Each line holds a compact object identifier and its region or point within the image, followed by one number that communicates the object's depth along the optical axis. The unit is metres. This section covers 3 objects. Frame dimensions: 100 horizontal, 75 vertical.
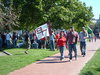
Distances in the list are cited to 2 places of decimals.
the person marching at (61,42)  13.84
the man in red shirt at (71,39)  13.53
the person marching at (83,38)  15.50
